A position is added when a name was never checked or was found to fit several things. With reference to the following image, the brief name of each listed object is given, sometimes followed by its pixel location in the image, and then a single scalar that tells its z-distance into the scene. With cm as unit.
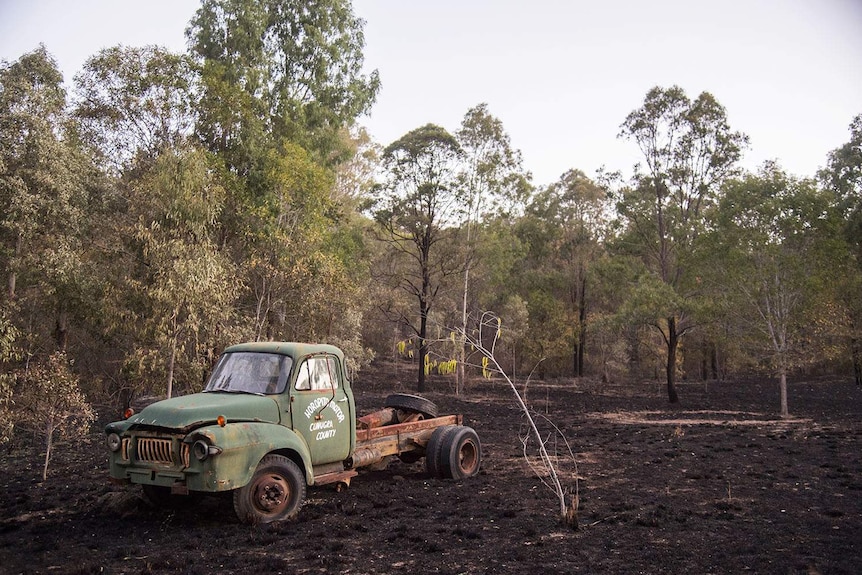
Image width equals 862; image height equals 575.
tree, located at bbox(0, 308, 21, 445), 1081
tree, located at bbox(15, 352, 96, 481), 1045
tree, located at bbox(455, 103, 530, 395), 3203
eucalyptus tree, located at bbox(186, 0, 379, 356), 1775
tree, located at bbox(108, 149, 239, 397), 1260
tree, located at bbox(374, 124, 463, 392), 3133
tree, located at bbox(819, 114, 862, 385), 3034
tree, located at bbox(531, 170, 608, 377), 4103
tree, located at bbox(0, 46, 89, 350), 1436
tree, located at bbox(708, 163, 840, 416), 2102
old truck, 682
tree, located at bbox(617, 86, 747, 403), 2664
